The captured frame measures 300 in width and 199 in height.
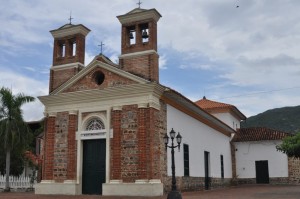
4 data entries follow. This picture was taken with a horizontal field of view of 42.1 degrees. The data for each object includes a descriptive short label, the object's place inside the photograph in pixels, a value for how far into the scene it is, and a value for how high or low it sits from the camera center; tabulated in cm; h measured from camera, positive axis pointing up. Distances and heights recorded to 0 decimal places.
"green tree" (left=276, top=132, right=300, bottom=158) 1853 +57
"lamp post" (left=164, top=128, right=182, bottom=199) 1255 -109
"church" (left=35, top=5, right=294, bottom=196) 1617 +180
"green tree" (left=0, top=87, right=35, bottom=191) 2159 +212
